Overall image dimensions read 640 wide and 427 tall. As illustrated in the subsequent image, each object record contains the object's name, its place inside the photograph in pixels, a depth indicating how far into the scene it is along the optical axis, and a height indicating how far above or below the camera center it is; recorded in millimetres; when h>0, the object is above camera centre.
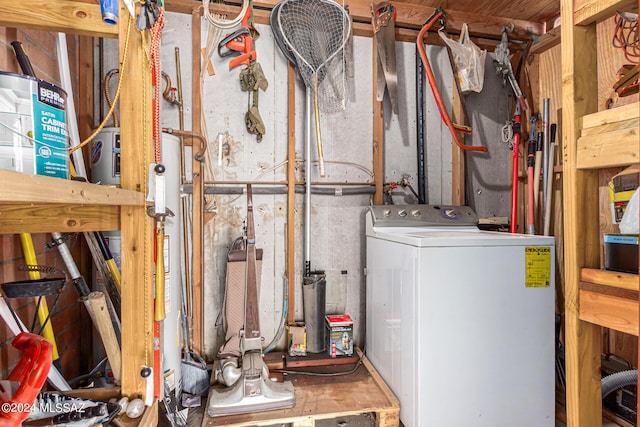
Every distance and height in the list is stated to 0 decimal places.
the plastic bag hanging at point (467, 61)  2201 +1025
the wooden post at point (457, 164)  2321 +360
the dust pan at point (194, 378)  1771 -863
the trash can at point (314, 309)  1966 -551
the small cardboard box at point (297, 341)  1972 -741
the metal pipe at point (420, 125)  2232 +611
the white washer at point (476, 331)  1398 -502
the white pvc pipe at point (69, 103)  1306 +450
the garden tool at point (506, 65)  2258 +1023
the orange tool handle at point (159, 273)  1015 -178
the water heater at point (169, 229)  1471 -61
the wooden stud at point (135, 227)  887 -28
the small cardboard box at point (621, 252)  780 -93
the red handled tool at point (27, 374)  607 -315
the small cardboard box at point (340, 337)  1977 -723
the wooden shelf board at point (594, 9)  727 +463
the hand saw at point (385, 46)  2113 +1099
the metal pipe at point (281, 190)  2016 +165
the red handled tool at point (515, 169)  2121 +300
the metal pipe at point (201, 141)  1922 +449
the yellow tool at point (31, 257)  1082 -130
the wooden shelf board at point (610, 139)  673 +164
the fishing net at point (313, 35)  1947 +1079
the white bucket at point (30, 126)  627 +181
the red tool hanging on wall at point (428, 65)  2107 +957
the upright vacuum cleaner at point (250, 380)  1499 -776
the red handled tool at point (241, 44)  1931 +1011
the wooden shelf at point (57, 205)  491 +28
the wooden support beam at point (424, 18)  1980 +1336
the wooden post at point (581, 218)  809 -9
